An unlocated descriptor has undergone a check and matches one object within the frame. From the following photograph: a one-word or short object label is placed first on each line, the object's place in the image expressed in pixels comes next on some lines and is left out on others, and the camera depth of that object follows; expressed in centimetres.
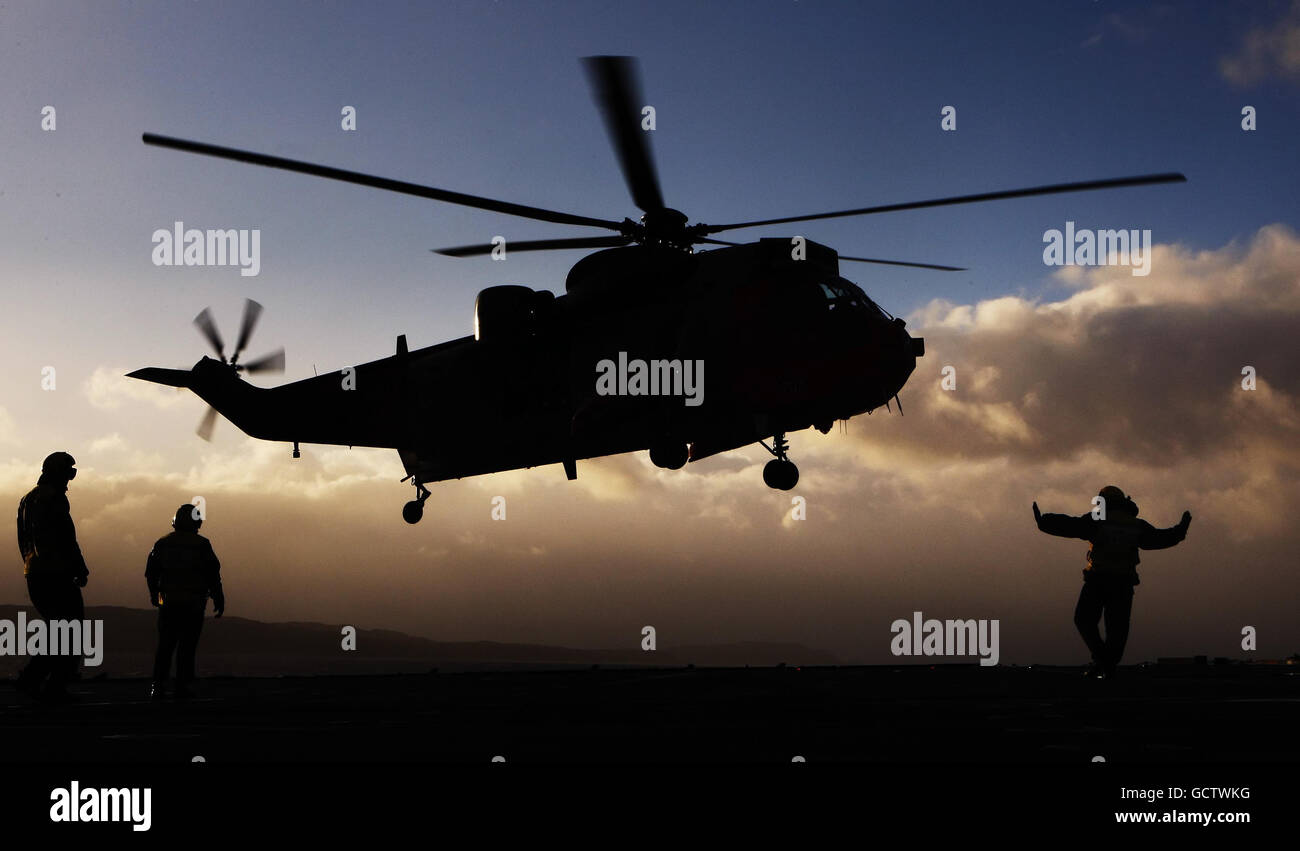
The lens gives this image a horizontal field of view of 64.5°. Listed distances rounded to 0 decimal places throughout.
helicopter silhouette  1856
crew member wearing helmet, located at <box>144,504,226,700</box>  1355
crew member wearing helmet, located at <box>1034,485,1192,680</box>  1460
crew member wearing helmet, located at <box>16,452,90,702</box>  1238
